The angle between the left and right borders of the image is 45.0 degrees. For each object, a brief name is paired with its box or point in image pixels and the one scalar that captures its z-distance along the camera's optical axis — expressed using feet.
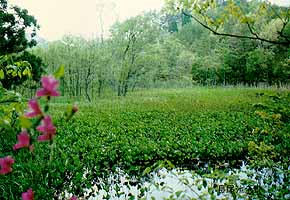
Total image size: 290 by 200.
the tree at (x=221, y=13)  7.34
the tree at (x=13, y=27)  56.13
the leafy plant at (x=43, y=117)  2.31
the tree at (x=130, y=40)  95.40
